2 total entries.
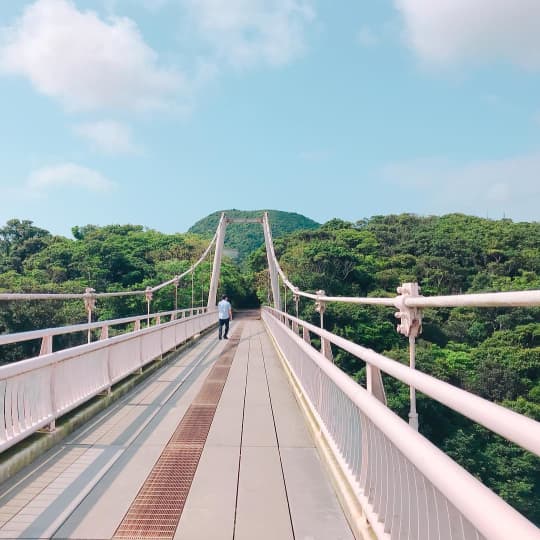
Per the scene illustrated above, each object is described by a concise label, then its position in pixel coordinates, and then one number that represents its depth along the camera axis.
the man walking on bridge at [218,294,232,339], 14.55
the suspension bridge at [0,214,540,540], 1.40
